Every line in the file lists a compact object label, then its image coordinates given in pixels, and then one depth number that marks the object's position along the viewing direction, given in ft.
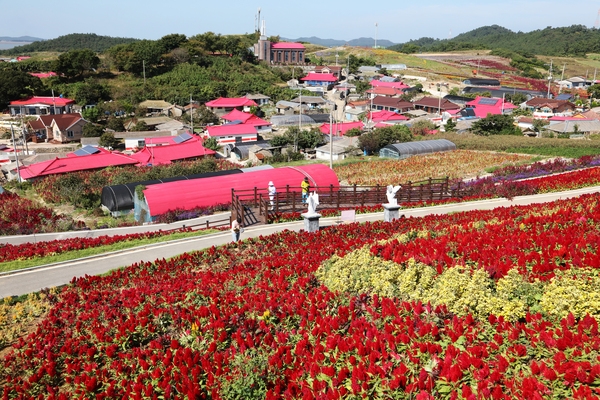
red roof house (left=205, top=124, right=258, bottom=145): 204.23
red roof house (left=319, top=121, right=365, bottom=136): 208.44
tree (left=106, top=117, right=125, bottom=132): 227.61
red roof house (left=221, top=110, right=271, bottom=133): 226.58
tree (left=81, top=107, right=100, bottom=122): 238.27
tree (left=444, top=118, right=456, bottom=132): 216.54
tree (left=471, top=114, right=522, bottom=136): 202.18
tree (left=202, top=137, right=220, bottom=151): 194.58
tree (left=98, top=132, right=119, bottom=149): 196.75
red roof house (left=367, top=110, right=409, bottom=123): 242.58
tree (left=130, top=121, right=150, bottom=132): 224.59
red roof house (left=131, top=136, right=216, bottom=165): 158.20
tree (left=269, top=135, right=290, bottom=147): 180.14
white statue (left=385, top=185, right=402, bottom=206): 61.72
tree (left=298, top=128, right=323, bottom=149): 181.47
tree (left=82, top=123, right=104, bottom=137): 216.95
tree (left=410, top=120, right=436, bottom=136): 206.08
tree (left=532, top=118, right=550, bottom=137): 210.18
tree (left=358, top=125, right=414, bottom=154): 169.27
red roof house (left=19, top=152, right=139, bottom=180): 137.28
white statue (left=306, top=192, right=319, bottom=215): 56.90
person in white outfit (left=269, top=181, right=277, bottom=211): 73.84
